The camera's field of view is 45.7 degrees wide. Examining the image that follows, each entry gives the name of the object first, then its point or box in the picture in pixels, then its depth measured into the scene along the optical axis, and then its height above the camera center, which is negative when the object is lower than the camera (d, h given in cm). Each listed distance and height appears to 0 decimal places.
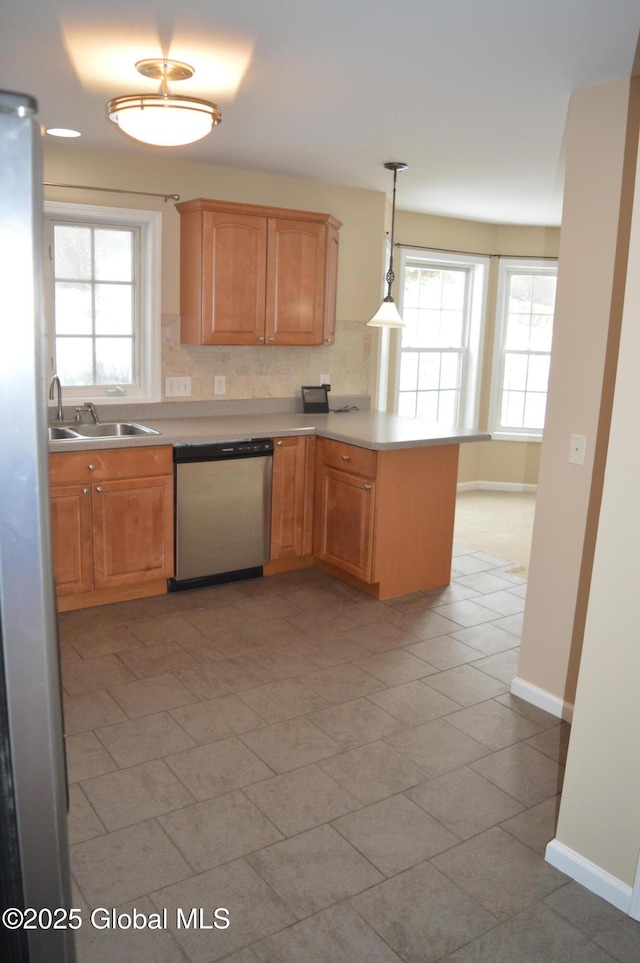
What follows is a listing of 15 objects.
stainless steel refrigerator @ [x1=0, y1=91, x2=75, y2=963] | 63 -24
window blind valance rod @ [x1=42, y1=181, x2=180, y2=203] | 410 +78
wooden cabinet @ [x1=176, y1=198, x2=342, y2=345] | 433 +38
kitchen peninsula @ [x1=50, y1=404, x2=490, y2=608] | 398 -83
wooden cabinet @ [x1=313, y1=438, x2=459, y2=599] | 411 -94
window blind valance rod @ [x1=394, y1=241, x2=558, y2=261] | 620 +81
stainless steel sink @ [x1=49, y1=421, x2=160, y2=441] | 403 -53
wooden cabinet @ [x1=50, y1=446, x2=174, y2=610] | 372 -95
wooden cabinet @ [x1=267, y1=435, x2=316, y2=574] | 436 -91
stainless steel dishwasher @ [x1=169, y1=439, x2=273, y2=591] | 405 -93
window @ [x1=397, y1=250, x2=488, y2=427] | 653 +8
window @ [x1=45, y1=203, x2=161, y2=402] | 427 +17
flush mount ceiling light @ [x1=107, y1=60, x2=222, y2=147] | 262 +75
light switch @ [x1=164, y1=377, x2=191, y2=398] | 457 -31
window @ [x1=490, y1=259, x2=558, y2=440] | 692 +3
